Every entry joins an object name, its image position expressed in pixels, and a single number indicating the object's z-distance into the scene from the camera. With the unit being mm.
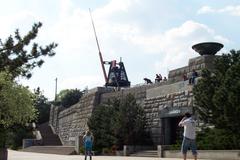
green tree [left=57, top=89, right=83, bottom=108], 64861
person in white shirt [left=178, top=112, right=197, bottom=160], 12719
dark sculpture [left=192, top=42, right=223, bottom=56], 23517
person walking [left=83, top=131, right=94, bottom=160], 18685
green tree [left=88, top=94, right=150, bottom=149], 25963
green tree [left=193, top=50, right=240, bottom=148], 17456
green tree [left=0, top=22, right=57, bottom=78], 16488
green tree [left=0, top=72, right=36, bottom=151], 15022
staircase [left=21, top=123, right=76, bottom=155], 31218
